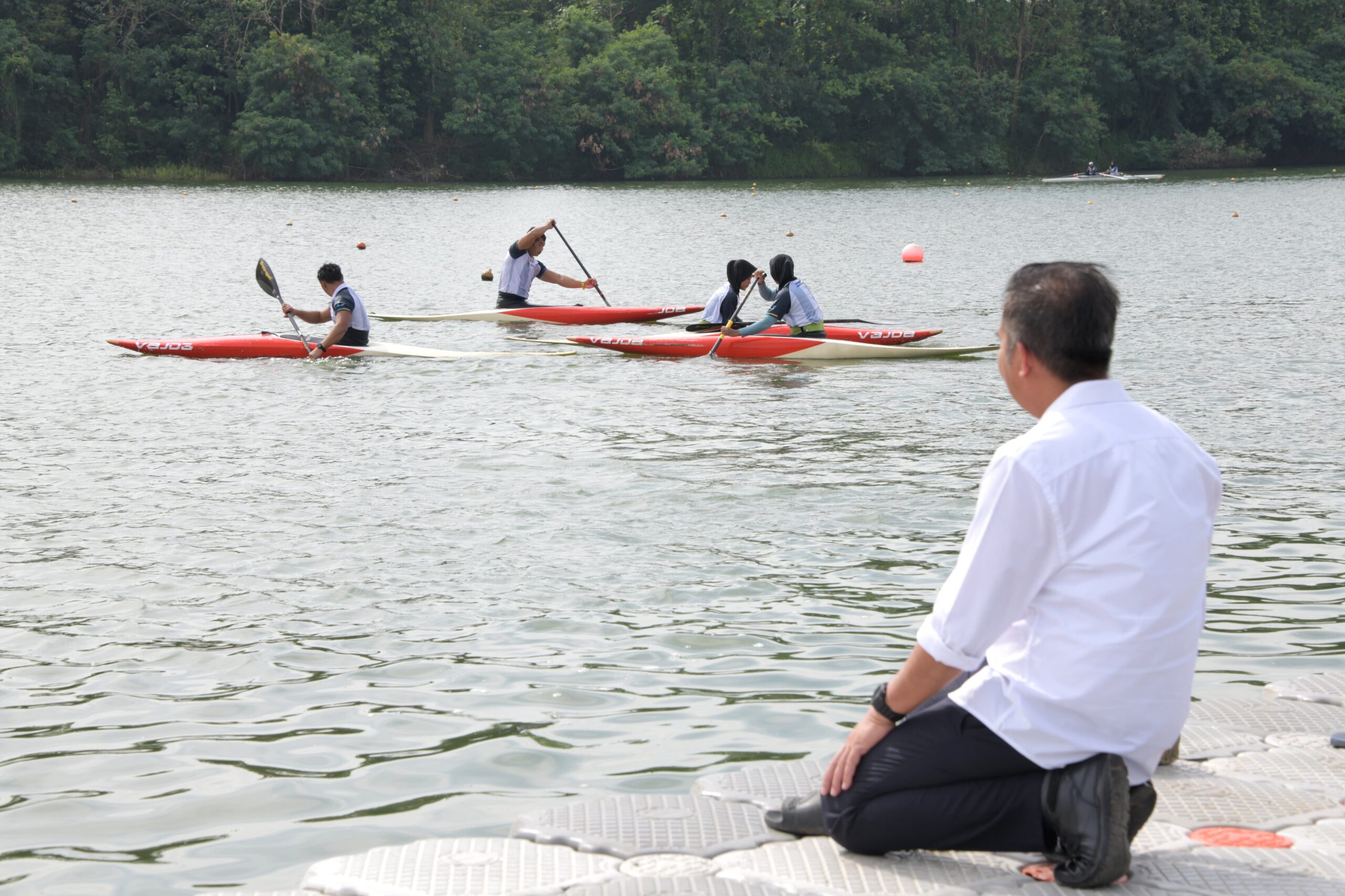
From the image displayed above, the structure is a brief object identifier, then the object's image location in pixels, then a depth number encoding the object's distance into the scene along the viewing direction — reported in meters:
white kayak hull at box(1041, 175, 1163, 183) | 59.41
